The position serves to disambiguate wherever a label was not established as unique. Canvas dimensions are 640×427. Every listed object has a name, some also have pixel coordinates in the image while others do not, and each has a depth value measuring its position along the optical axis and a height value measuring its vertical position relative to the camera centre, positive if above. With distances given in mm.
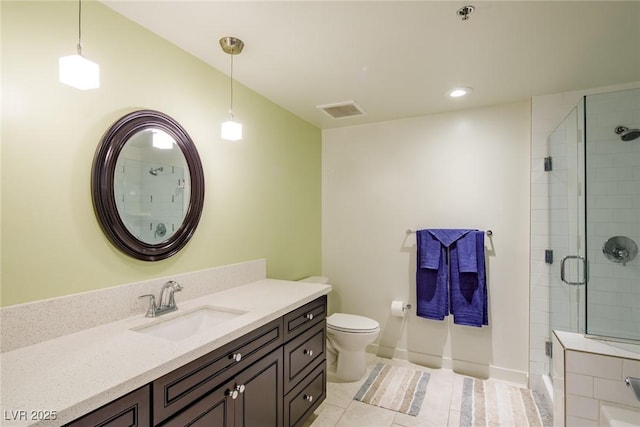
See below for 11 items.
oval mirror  1455 +153
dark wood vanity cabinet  1019 -734
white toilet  2578 -1070
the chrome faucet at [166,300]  1564 -454
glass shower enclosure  1773 +10
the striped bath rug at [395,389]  2301 -1409
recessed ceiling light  2400 +988
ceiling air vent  2723 +973
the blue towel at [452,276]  2672 -536
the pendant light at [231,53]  1752 +971
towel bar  2715 -145
